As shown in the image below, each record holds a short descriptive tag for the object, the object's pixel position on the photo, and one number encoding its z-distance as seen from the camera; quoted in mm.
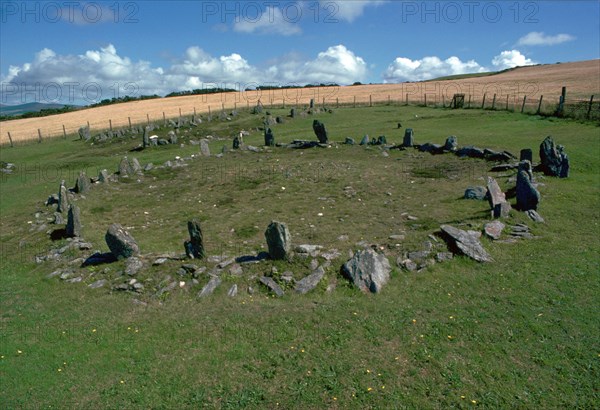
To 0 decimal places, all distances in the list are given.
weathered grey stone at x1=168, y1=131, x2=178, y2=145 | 42906
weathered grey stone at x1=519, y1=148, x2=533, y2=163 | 23719
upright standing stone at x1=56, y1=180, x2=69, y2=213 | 20781
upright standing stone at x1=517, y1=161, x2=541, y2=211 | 17031
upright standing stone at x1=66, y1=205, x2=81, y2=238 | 17406
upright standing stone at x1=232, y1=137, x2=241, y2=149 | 35094
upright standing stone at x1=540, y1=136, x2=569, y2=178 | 21891
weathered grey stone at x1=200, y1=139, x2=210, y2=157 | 33747
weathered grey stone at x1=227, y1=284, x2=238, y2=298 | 12430
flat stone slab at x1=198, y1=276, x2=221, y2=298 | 12516
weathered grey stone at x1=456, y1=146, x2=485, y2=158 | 26950
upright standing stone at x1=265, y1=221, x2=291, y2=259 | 13461
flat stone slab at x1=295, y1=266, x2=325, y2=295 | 12539
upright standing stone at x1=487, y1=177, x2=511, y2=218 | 16297
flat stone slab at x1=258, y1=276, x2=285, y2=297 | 12420
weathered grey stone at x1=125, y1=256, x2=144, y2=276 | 13667
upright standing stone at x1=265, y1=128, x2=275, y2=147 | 35531
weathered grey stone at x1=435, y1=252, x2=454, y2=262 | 13773
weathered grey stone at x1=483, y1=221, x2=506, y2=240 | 14922
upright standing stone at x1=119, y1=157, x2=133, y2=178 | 27750
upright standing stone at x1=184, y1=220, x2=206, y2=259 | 14109
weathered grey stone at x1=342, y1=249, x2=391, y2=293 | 12469
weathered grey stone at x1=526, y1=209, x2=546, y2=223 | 16234
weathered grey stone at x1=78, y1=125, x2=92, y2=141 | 53900
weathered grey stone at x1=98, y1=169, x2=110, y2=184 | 26094
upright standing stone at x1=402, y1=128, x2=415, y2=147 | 31125
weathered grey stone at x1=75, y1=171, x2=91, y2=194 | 23891
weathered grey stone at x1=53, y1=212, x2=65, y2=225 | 19411
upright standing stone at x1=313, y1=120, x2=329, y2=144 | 33875
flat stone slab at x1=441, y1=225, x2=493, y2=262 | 13797
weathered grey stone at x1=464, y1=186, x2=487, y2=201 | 19156
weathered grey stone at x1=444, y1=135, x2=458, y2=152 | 29156
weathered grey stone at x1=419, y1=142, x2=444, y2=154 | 29547
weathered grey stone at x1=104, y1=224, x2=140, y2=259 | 14523
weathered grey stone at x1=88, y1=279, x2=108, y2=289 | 13406
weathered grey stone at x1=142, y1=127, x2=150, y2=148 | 41938
